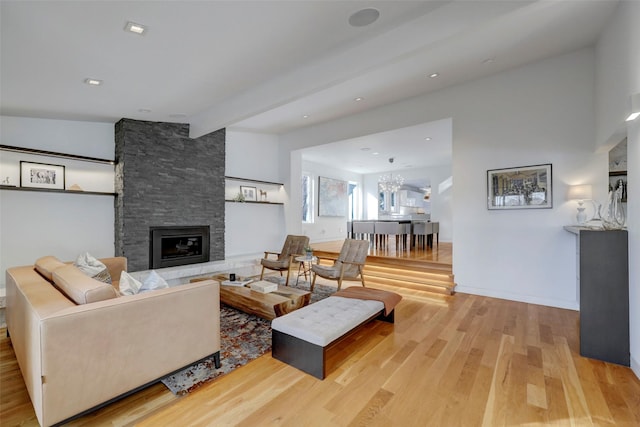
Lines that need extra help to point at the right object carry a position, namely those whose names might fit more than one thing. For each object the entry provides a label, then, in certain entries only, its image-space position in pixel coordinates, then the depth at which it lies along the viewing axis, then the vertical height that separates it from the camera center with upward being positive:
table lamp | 3.69 +0.25
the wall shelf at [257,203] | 6.56 +0.28
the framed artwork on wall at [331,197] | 9.61 +0.61
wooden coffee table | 3.24 -1.01
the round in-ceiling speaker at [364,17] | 2.62 +1.84
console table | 2.52 -0.71
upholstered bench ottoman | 2.29 -0.98
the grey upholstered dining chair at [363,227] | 7.57 -0.34
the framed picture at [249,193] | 6.86 +0.51
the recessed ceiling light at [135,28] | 2.46 +1.61
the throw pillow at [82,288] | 1.86 -0.50
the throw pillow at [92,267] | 2.99 -0.57
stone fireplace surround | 4.90 +0.57
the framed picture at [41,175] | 4.20 +0.58
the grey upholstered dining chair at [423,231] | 7.29 -0.42
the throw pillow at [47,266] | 2.55 -0.49
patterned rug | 2.24 -1.30
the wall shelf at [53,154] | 4.02 +0.91
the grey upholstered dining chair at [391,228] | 7.08 -0.35
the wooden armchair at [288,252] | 5.19 -0.75
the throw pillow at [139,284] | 2.25 -0.57
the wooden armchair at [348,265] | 4.55 -0.82
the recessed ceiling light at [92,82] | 3.29 +1.53
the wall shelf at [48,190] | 3.96 +0.35
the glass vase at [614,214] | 2.71 +0.01
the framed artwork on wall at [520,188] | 4.09 +0.40
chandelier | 9.42 +1.10
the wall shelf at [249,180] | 6.54 +0.81
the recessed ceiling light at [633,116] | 2.25 +0.79
